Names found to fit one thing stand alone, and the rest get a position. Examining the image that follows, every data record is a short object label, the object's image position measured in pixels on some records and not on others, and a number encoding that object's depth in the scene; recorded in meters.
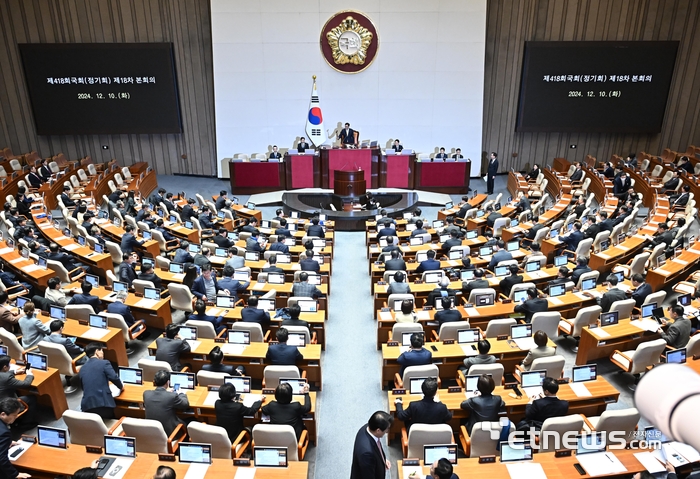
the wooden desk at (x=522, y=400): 5.76
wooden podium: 16.52
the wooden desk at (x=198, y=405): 5.76
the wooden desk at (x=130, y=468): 4.68
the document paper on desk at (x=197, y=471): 4.65
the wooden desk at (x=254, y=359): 6.82
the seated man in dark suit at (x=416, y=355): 6.37
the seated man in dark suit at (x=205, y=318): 7.40
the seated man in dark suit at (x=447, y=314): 7.59
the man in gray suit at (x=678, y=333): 6.90
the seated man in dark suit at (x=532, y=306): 7.89
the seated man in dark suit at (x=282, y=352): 6.51
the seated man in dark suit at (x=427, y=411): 5.25
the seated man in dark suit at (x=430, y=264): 9.86
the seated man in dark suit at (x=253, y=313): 7.59
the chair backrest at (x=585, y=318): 7.61
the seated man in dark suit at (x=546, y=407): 5.29
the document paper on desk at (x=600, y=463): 4.61
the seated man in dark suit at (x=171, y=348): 6.59
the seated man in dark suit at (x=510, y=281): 8.98
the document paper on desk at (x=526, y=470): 4.63
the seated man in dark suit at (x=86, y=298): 7.88
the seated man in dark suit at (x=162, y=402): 5.48
